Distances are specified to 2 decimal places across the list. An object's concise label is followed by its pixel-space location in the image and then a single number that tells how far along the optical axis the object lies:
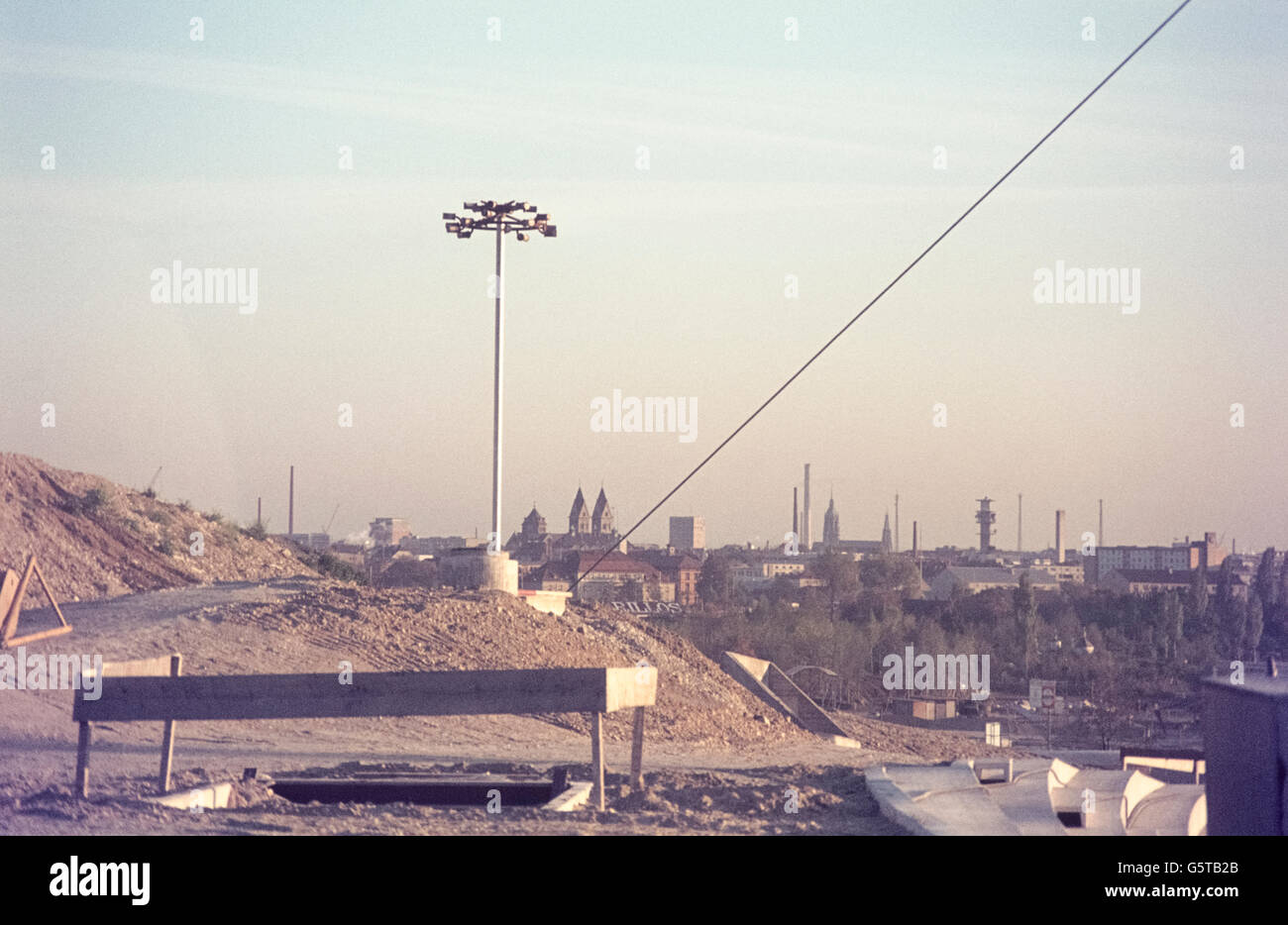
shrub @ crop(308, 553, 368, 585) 43.47
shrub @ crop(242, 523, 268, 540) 43.44
